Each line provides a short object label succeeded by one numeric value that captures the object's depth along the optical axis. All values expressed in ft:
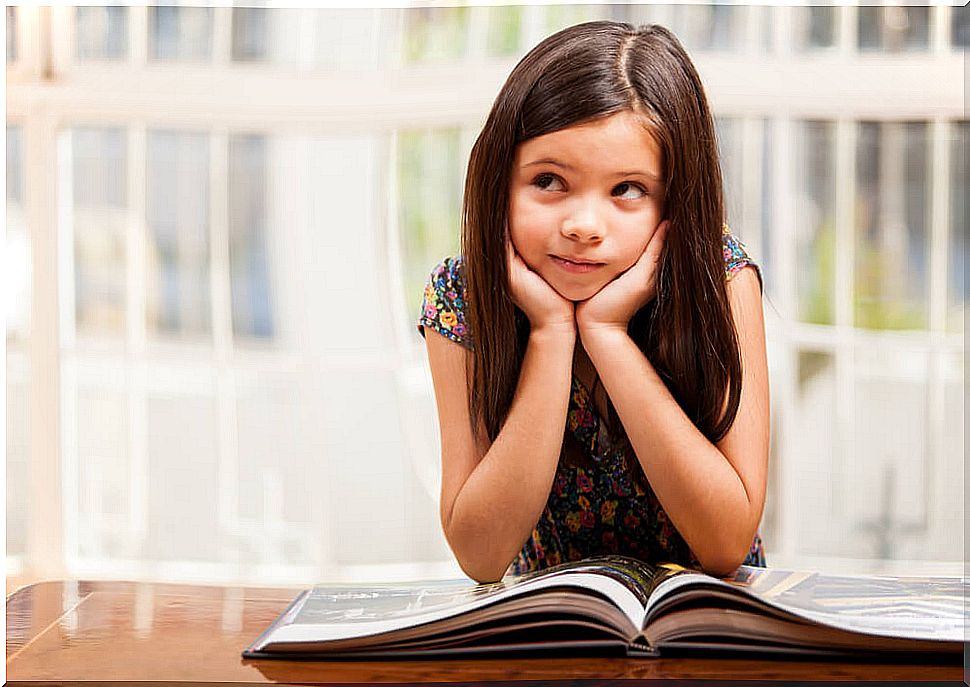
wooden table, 5.22
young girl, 5.93
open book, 5.30
